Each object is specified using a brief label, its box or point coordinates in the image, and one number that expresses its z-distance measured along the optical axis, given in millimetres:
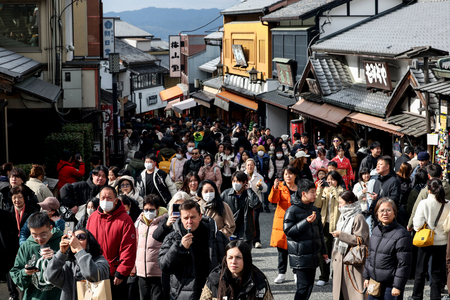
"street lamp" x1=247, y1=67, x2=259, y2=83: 30383
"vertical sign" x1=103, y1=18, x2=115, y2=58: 26953
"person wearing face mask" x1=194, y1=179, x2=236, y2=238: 7496
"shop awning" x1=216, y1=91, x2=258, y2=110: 31984
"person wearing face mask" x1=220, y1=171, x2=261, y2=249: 9422
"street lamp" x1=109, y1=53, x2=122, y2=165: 21922
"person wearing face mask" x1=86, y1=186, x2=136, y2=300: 6699
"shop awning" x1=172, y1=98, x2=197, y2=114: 44656
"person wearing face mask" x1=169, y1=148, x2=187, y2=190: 13094
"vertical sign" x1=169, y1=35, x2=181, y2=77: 52209
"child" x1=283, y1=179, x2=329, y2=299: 7488
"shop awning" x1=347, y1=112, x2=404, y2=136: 15245
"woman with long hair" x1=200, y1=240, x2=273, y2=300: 4898
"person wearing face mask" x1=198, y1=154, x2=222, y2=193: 12039
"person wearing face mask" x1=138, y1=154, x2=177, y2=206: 10695
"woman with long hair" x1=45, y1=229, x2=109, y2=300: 5285
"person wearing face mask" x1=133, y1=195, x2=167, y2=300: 6934
